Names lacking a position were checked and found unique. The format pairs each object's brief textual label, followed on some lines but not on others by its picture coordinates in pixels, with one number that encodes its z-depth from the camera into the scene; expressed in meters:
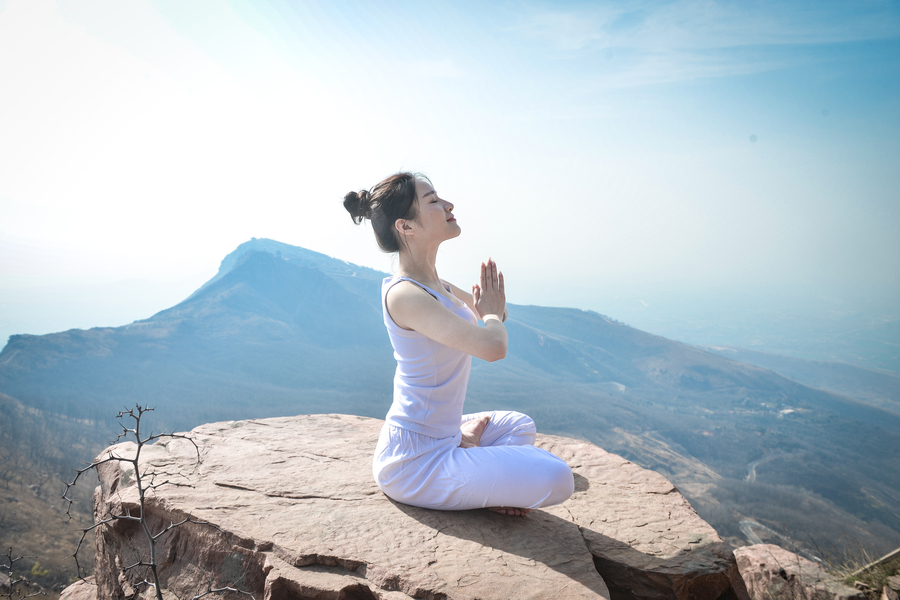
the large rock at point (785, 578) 3.81
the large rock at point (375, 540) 2.55
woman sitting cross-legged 2.90
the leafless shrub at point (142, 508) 1.86
